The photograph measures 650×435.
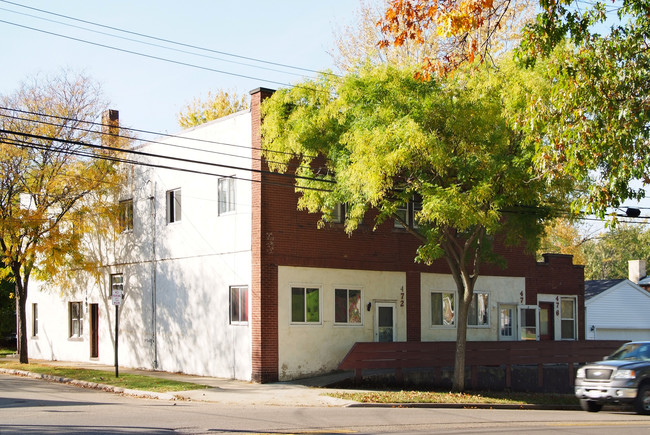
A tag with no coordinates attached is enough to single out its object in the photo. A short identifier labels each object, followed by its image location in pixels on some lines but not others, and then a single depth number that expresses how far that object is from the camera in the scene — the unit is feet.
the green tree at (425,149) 61.93
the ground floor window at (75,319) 108.54
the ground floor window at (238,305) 79.15
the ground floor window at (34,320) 120.57
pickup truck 59.82
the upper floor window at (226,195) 82.28
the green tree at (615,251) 242.17
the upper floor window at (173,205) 90.68
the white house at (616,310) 128.88
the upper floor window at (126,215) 99.25
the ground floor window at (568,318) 110.32
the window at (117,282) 100.22
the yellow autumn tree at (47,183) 93.20
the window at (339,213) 83.82
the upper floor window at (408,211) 89.97
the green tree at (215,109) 166.71
